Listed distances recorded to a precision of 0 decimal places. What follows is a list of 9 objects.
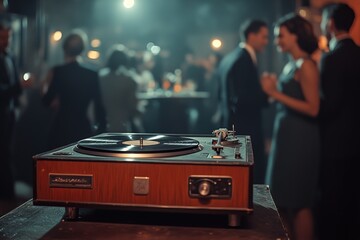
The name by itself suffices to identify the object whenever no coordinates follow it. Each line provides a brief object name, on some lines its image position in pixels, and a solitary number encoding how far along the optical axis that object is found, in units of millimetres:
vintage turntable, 1001
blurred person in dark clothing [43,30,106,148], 2895
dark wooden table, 1025
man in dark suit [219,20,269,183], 2834
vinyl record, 1075
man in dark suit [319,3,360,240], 2420
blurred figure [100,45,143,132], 3221
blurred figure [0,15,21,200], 3252
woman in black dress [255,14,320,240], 2498
